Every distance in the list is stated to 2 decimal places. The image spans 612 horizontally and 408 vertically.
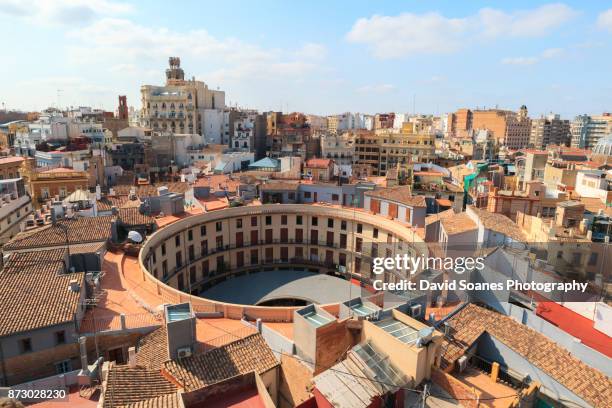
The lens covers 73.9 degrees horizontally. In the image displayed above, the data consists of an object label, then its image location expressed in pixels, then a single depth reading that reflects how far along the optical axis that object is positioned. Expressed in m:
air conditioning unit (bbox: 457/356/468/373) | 17.88
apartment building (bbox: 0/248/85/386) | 19.53
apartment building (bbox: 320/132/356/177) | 80.69
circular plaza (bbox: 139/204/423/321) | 39.50
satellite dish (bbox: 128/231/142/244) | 33.47
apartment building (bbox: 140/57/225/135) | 89.75
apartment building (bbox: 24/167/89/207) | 48.06
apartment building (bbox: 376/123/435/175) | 81.12
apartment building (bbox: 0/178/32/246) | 39.03
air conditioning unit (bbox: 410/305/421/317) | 20.42
